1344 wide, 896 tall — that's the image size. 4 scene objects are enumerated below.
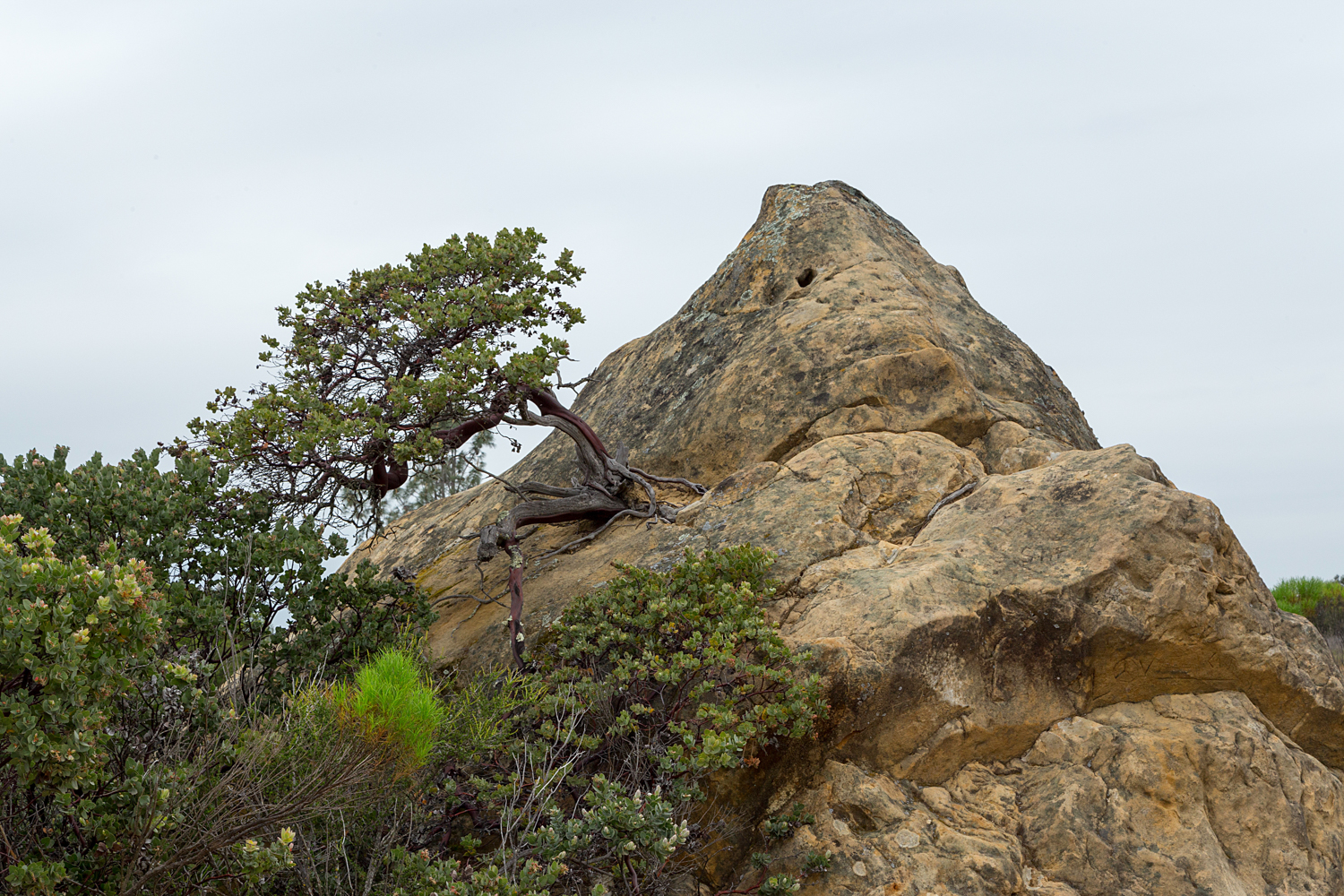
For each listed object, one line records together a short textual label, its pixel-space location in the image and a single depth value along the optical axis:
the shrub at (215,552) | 15.83
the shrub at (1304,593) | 47.47
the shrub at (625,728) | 11.72
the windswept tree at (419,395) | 17.11
